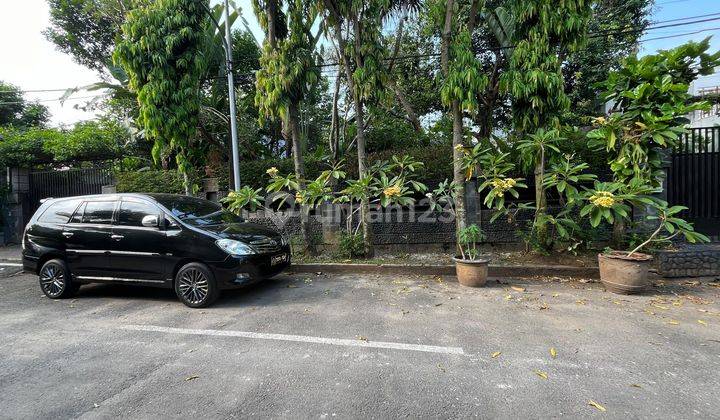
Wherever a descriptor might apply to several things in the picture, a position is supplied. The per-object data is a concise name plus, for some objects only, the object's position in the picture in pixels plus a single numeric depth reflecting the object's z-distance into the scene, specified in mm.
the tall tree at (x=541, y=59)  6230
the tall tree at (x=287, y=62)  7172
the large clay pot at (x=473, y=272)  5715
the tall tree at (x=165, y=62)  7559
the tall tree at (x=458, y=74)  6340
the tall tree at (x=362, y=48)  6901
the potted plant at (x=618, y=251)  5094
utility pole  8453
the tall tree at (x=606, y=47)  10453
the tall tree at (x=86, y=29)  12195
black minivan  4949
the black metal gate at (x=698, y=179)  7211
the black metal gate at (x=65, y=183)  10945
